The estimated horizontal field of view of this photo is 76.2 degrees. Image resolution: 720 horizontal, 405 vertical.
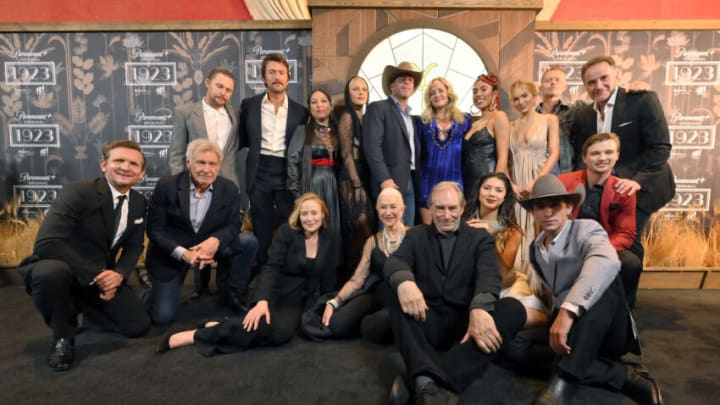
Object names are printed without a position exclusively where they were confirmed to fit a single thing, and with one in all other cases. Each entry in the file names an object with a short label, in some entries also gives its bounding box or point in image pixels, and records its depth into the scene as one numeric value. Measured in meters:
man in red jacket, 2.32
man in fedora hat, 1.74
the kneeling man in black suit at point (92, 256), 2.19
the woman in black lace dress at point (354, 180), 2.99
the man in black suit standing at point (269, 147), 3.14
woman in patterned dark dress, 2.99
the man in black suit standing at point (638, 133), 2.59
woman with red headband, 2.91
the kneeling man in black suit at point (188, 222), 2.71
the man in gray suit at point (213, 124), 3.10
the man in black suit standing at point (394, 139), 2.94
